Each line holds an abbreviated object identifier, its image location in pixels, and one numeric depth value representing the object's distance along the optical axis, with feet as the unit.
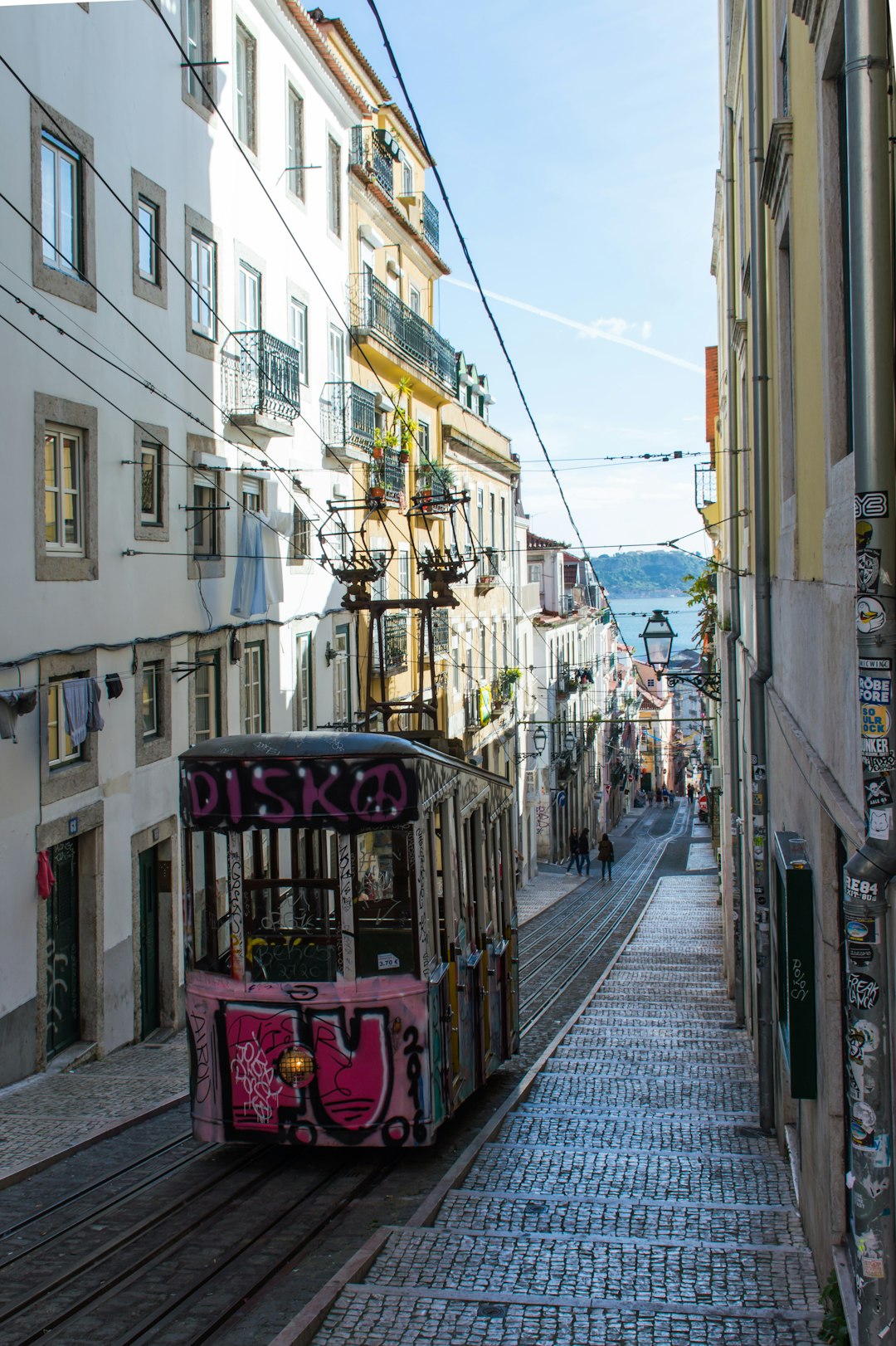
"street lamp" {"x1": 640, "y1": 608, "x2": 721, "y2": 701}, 63.67
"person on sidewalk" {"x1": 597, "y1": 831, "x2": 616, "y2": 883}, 130.93
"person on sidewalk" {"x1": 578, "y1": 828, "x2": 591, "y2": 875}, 138.31
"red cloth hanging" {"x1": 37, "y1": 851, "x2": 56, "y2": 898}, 42.22
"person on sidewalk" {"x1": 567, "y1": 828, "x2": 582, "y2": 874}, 139.74
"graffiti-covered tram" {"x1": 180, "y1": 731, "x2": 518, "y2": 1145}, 27.35
